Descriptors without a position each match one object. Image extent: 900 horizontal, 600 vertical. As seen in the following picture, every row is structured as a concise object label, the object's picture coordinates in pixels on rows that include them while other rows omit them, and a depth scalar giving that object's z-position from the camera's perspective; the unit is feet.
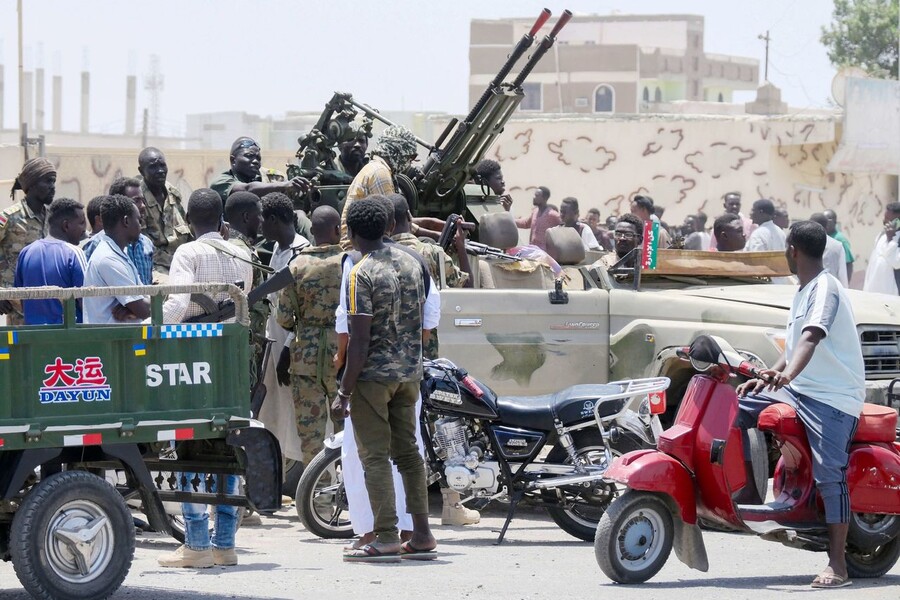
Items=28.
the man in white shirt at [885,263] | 99.35
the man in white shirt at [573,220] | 101.35
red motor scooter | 41.14
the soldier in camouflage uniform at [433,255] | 51.70
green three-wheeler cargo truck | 35.35
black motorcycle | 49.98
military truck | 56.95
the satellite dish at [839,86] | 168.35
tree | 348.38
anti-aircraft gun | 72.79
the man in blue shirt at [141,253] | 51.03
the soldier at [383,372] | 44.34
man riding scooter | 41.34
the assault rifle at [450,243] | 60.44
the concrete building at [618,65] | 325.62
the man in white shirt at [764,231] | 87.61
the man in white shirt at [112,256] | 44.29
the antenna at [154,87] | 625.94
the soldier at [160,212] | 65.21
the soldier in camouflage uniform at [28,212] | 56.29
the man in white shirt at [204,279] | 44.39
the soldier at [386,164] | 58.29
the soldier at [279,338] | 57.26
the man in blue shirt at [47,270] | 45.16
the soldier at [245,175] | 67.21
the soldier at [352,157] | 73.87
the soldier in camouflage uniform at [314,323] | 53.72
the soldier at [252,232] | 53.98
